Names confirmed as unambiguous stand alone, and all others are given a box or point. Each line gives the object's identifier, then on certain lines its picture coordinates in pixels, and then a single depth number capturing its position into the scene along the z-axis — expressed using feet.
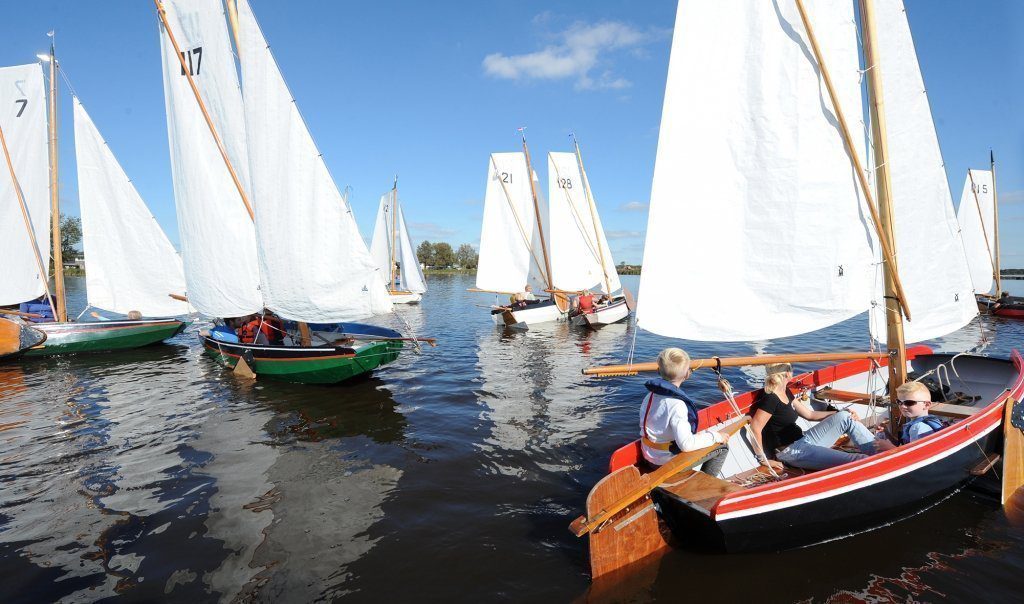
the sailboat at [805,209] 22.66
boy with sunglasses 20.77
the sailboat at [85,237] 66.85
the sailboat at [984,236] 106.32
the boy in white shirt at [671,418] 18.38
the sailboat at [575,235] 108.06
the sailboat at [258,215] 42.47
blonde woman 22.44
